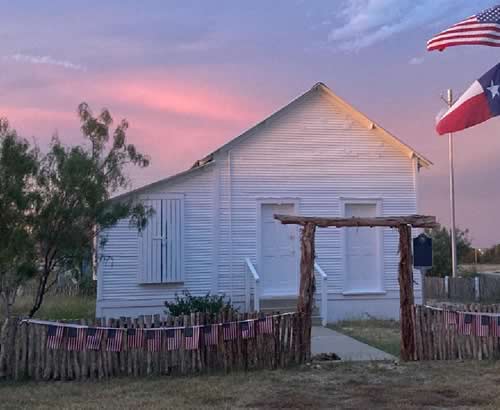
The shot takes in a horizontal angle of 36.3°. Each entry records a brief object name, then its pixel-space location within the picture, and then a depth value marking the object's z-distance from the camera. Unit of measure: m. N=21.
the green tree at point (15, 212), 10.78
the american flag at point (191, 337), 10.42
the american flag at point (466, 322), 11.24
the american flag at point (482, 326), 11.21
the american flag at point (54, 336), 10.09
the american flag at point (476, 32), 9.19
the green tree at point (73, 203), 11.52
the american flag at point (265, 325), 10.77
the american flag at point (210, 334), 10.52
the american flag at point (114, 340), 10.25
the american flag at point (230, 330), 10.60
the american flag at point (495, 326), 11.20
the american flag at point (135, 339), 10.32
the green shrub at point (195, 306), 15.20
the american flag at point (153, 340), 10.34
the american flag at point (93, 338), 10.19
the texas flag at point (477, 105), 9.27
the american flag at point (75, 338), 10.14
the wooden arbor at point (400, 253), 11.35
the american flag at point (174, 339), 10.41
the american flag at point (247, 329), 10.69
